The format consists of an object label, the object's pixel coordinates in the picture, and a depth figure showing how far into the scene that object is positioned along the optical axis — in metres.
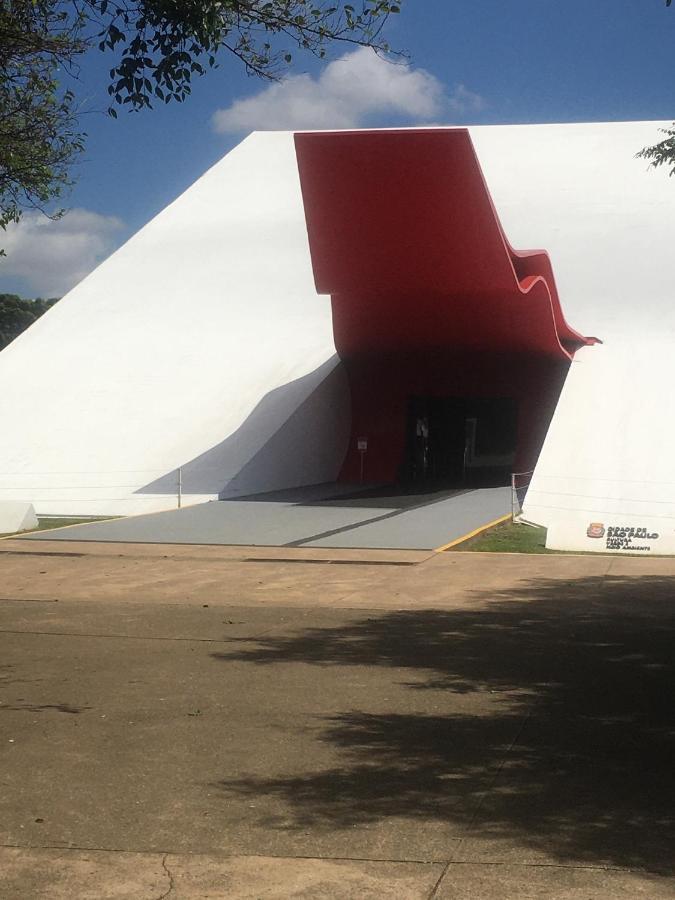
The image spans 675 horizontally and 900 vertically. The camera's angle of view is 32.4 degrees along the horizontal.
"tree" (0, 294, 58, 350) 68.06
